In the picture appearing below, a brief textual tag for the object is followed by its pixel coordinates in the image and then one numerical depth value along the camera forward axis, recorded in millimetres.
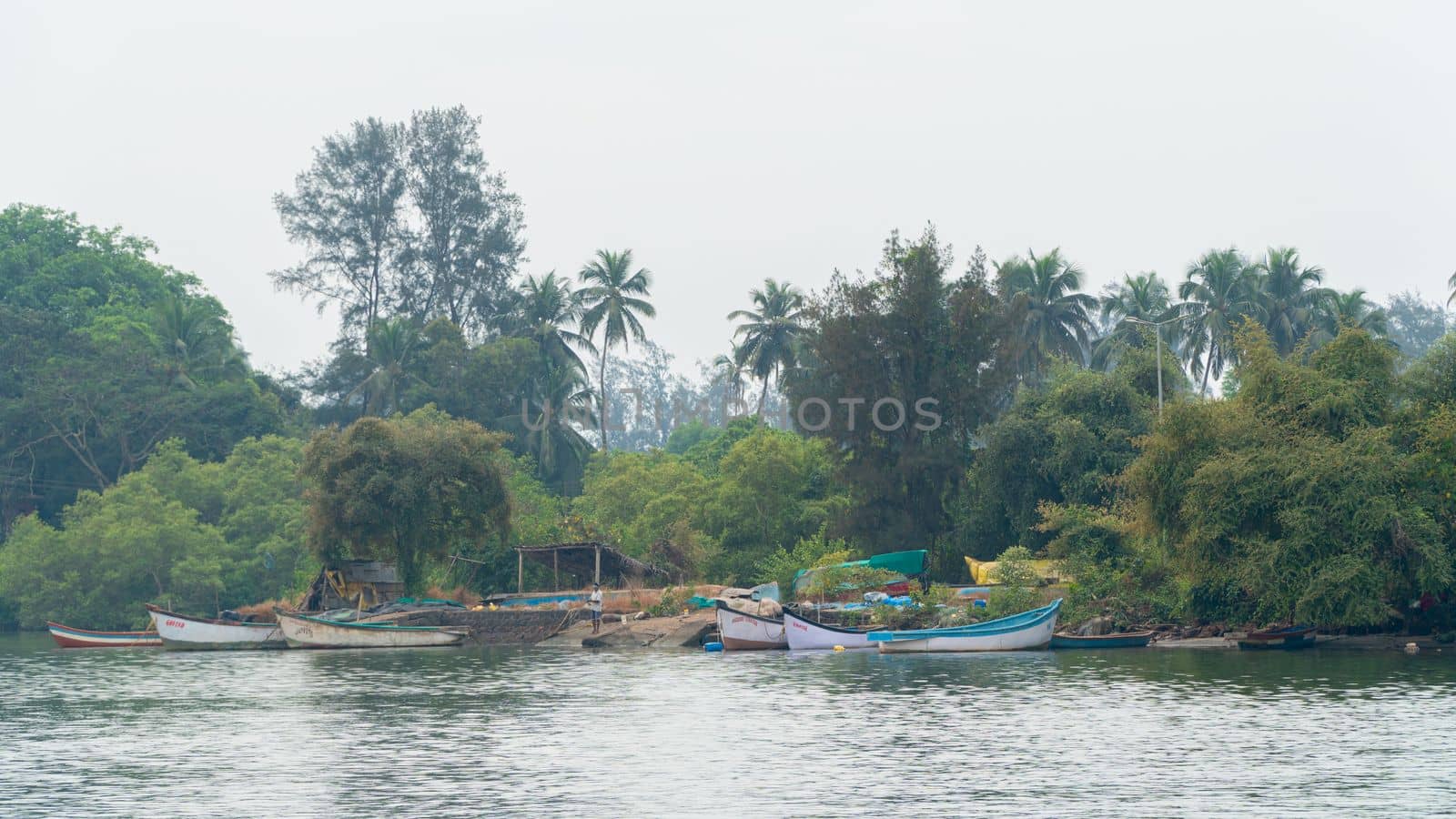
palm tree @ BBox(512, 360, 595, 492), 94438
